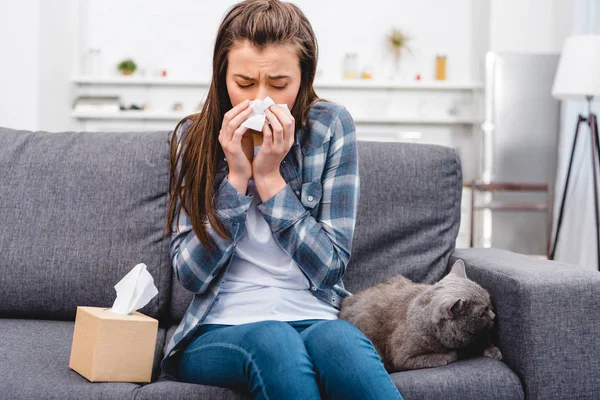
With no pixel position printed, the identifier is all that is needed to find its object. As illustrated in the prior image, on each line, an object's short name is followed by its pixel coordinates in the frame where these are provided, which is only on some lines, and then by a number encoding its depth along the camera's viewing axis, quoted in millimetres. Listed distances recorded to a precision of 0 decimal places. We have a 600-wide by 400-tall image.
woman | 1327
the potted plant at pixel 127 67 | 5871
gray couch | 1686
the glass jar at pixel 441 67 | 5914
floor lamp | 3924
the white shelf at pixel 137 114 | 5711
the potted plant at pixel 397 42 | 5957
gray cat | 1391
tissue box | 1271
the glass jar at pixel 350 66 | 5914
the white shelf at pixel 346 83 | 5723
